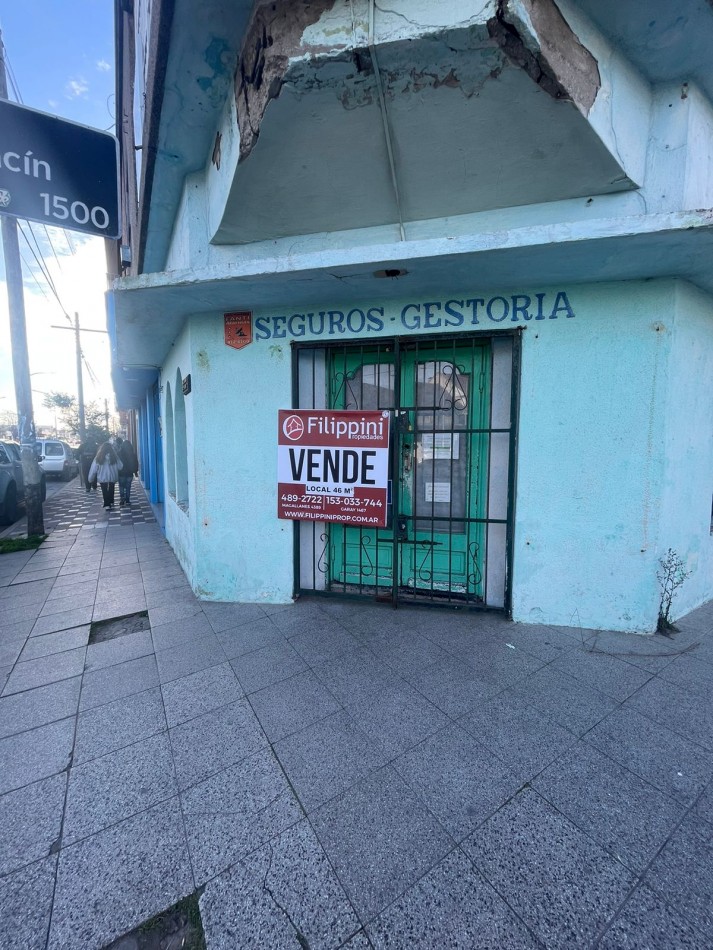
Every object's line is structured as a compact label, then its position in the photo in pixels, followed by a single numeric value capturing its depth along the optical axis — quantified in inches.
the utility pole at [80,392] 881.4
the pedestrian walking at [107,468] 381.4
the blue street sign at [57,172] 117.4
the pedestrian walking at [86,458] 517.2
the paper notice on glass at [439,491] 159.2
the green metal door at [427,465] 152.8
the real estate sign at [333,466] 149.9
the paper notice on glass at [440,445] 156.0
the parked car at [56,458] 626.8
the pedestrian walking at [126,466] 417.7
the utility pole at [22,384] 284.4
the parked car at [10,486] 335.3
